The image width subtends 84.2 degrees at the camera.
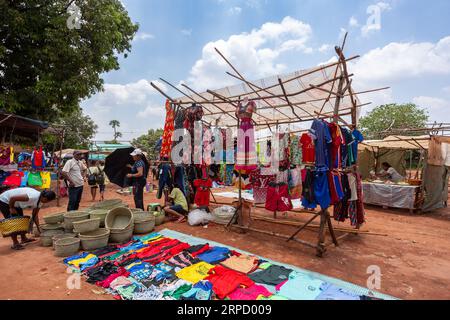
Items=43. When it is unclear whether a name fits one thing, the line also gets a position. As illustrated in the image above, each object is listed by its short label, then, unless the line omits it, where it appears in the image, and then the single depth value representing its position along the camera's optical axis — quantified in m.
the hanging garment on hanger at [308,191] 4.59
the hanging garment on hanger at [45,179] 9.00
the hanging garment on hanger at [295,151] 6.65
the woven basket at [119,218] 5.48
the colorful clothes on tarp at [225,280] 3.29
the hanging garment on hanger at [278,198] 6.36
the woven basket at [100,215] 5.45
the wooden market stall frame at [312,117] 4.55
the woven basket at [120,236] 5.13
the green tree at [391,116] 30.11
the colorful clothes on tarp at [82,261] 4.10
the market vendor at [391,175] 10.16
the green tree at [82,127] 29.85
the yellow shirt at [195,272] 3.62
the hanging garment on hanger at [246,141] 5.53
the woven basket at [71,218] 5.20
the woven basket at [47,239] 5.02
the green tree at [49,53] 9.53
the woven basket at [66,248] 4.52
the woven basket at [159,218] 6.35
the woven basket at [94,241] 4.76
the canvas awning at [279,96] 6.27
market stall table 8.78
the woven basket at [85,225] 4.95
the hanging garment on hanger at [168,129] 6.75
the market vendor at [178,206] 6.76
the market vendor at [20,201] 4.87
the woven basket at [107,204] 6.14
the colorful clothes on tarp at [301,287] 3.23
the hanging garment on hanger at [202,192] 6.79
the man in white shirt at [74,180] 6.36
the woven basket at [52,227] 5.25
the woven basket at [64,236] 4.81
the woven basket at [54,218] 5.40
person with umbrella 6.54
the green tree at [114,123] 63.29
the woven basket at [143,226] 5.67
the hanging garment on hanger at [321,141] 4.40
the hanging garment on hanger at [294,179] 6.73
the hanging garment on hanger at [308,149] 4.89
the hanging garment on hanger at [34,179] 8.73
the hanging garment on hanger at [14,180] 8.12
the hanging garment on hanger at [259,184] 6.94
